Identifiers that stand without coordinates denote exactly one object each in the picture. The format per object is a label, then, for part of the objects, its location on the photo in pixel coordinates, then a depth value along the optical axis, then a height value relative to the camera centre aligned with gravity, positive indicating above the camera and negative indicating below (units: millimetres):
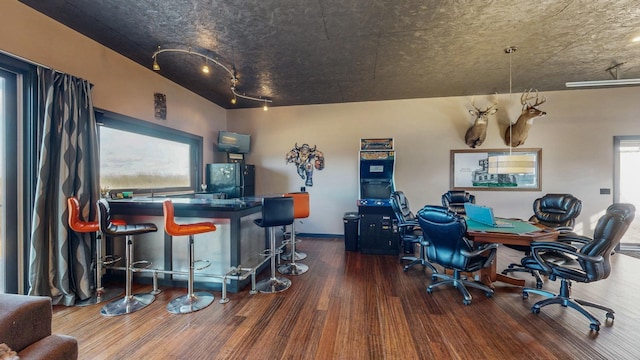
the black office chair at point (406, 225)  3492 -716
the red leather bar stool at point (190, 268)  2377 -954
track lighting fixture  2984 +1641
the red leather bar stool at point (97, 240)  2469 -687
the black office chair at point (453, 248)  2545 -791
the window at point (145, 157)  3225 +359
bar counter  2811 -781
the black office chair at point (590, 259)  2084 -749
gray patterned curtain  2375 -86
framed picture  4684 +34
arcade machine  4195 -395
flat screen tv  5143 +793
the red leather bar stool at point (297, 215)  3424 -533
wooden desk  2510 -624
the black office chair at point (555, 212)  3375 -536
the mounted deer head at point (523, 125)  4074 +955
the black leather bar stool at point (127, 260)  2385 -870
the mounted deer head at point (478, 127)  4453 +956
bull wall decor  5402 +409
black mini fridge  4840 -17
